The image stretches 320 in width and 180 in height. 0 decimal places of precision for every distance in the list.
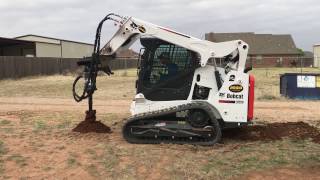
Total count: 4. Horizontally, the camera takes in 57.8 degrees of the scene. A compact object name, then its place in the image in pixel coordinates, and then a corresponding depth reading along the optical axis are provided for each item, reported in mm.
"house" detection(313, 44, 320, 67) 51988
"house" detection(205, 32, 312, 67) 46636
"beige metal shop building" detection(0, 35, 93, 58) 30633
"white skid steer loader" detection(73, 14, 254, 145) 5721
